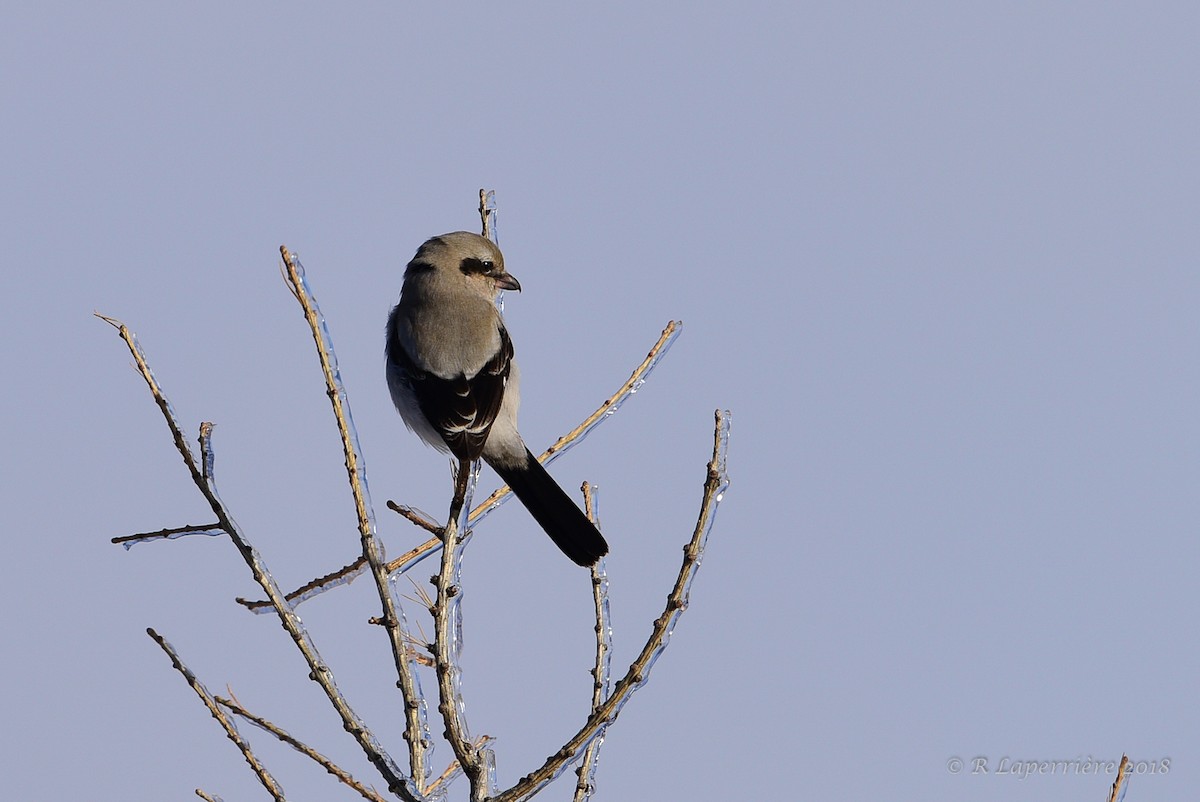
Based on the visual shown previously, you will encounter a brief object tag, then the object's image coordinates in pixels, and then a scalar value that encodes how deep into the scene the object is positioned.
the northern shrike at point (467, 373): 9.74
